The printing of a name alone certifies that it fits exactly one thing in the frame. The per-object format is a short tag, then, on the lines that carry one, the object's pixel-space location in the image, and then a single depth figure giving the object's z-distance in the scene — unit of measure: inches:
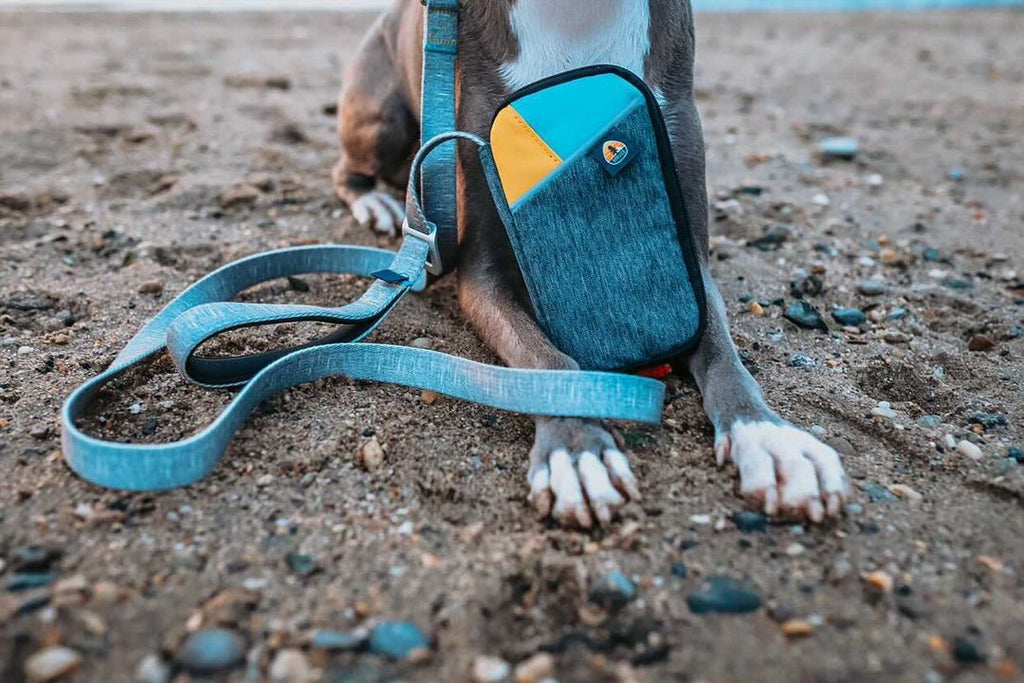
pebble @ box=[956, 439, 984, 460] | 25.0
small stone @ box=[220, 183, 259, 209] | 40.2
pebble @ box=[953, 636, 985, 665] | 19.2
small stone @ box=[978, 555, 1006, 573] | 21.3
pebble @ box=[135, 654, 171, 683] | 18.6
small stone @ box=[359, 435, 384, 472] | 24.2
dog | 22.8
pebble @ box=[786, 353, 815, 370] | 29.4
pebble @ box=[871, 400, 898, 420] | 26.7
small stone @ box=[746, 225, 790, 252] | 37.6
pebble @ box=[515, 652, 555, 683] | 18.8
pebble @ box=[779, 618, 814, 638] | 19.7
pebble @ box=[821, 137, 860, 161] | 48.9
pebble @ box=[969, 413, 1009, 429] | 26.7
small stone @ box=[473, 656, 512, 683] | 18.8
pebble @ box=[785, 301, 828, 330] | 31.7
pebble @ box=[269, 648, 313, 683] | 18.8
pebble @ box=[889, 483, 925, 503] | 23.3
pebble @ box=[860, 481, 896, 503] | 23.3
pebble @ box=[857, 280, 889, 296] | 34.3
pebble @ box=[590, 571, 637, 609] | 20.4
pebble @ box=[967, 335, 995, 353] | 30.9
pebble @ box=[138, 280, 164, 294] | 32.4
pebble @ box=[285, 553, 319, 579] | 21.0
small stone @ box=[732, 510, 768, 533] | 22.3
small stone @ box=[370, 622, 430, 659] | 19.3
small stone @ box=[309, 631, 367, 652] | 19.3
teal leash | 22.9
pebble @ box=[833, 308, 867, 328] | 32.1
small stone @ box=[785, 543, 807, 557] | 21.6
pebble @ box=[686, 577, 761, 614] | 20.2
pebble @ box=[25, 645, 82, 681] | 18.5
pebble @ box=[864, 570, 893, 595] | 20.7
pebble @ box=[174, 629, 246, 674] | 18.8
